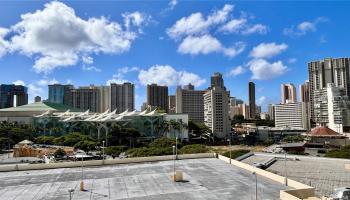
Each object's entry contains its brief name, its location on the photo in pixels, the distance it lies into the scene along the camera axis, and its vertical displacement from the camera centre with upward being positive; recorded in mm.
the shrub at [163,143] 102625 -6673
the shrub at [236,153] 66219 -6468
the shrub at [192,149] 74562 -6357
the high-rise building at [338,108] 173750 +6687
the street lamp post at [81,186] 36281 -6913
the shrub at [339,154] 68819 -7066
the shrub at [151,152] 74000 -6700
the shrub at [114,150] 89450 -7612
